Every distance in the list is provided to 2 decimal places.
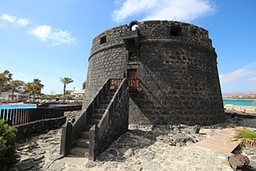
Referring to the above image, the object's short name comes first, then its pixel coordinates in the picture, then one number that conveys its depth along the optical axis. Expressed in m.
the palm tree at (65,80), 48.44
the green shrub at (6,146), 4.11
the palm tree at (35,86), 48.69
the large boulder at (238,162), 4.54
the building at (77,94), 61.49
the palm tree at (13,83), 47.84
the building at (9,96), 54.27
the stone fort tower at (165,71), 10.20
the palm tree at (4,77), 41.70
